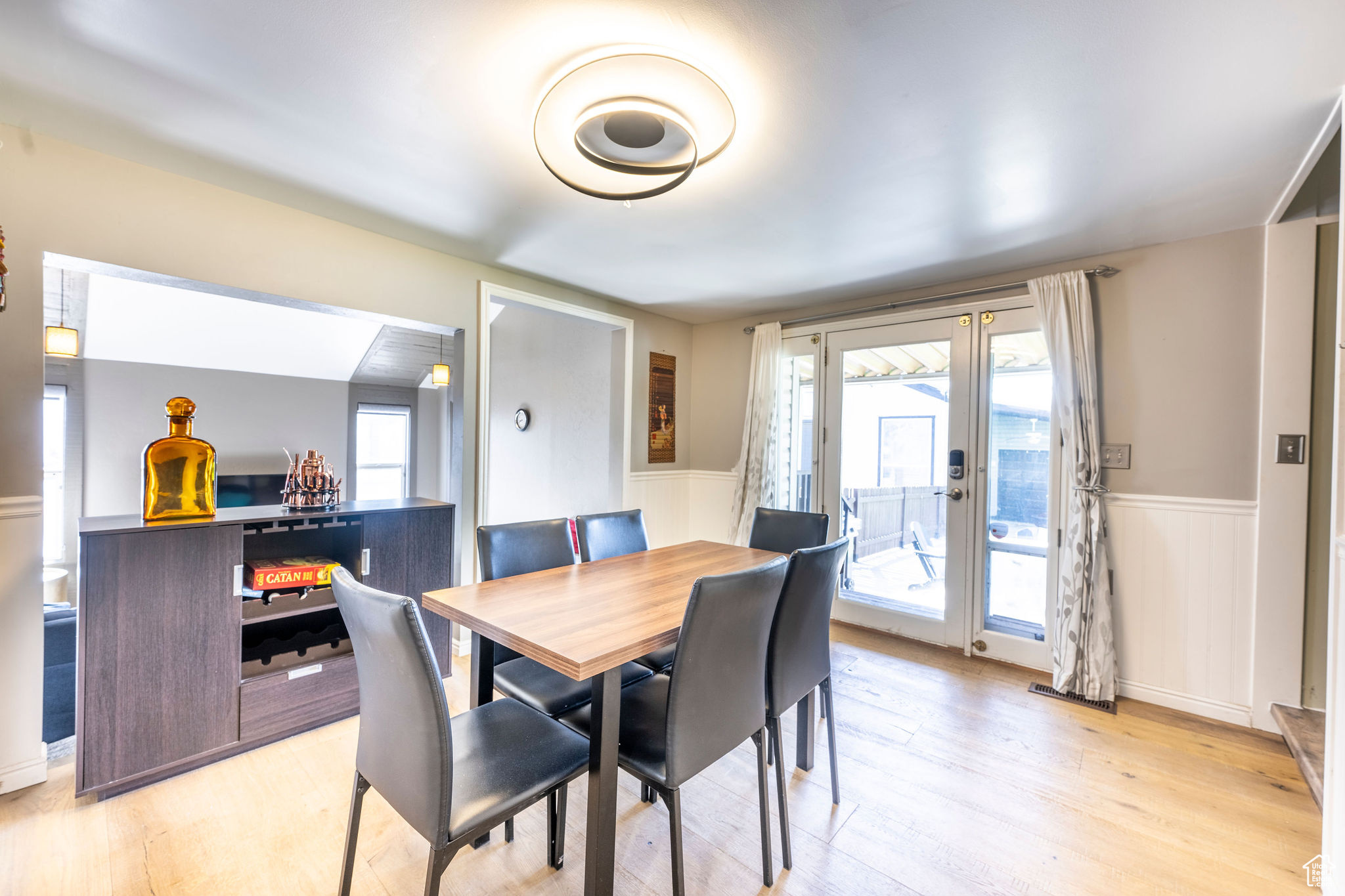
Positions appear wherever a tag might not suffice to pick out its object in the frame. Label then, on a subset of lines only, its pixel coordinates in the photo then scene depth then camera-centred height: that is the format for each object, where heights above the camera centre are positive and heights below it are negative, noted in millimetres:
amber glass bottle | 2023 -141
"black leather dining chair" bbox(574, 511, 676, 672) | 2447 -445
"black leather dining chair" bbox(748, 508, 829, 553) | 2633 -433
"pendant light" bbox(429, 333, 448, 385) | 3754 +467
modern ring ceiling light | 1429 +957
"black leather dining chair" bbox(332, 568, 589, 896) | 1091 -760
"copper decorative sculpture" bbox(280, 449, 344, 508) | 2420 -221
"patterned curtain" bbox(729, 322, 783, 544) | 4035 +45
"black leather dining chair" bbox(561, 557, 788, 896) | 1287 -669
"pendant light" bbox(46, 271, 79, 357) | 2627 +466
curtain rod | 2770 +951
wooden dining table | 1226 -500
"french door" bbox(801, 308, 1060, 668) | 3057 -180
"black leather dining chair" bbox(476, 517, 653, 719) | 1741 -523
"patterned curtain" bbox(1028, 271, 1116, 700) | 2715 -348
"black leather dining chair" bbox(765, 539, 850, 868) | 1642 -625
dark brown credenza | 1850 -807
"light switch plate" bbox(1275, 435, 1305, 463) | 2318 +22
